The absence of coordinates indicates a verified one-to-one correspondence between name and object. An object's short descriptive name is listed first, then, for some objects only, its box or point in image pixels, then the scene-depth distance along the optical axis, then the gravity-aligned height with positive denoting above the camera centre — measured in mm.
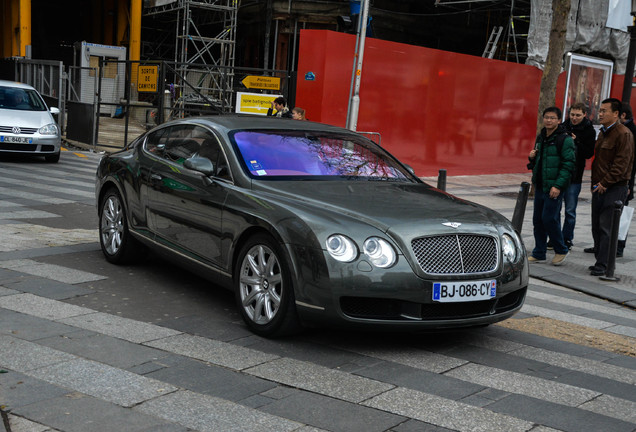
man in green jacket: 8438 -635
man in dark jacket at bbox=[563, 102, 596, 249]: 9320 -428
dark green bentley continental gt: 4785 -875
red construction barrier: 16844 +166
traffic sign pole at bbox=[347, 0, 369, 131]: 15148 +476
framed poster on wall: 23359 +1198
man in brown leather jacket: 8578 -533
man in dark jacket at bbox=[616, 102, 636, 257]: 9883 -6
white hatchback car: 15820 -955
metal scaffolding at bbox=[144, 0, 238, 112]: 19750 +1823
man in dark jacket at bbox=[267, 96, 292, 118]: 13662 -189
